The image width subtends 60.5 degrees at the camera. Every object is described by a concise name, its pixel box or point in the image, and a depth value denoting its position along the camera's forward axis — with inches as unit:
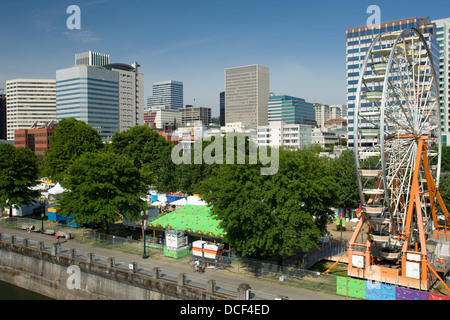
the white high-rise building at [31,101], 7485.2
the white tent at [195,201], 1577.3
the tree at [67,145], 2142.0
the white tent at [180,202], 1865.2
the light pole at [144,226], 1175.6
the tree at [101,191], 1310.3
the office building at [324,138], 5674.2
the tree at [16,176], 1674.5
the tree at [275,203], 981.8
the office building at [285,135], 4958.2
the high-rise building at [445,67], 5349.4
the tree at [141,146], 2566.4
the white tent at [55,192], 1871.7
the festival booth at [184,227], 1190.9
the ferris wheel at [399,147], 981.8
